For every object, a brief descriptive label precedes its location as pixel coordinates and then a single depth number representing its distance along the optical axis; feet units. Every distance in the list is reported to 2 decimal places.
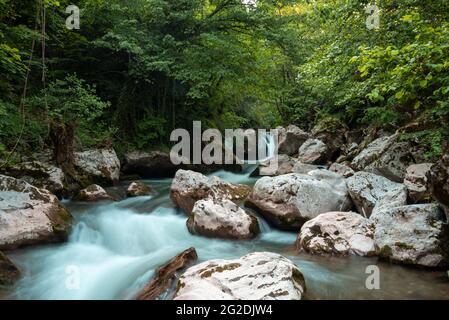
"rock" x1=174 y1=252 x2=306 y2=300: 11.99
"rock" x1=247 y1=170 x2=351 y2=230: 22.44
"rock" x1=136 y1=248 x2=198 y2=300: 13.62
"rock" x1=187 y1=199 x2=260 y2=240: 21.17
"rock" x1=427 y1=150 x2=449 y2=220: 15.33
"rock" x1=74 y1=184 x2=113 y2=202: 27.68
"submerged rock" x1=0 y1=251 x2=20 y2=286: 14.88
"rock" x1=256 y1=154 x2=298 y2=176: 40.06
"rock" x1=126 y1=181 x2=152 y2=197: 30.78
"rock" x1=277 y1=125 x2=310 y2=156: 53.88
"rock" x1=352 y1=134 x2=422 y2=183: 25.93
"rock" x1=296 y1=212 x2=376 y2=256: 17.93
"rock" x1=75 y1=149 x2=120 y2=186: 32.42
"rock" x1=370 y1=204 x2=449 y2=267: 15.58
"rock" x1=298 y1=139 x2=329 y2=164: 44.55
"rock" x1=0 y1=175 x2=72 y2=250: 18.54
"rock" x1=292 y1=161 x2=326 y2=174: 36.80
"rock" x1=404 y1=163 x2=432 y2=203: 19.40
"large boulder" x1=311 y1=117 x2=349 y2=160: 47.11
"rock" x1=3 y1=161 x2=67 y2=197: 26.05
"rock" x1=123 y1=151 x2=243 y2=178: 40.40
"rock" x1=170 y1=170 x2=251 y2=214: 25.94
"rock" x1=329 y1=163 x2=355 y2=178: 30.16
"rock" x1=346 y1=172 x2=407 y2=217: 20.39
